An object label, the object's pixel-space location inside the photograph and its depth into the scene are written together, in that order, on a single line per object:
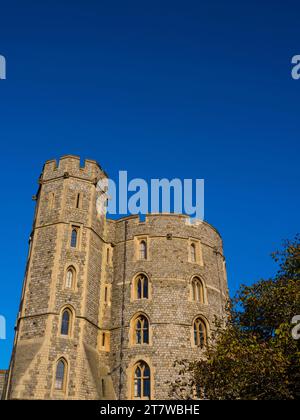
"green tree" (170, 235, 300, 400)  15.37
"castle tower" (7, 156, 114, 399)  23.17
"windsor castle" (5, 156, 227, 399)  23.95
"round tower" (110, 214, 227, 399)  26.16
